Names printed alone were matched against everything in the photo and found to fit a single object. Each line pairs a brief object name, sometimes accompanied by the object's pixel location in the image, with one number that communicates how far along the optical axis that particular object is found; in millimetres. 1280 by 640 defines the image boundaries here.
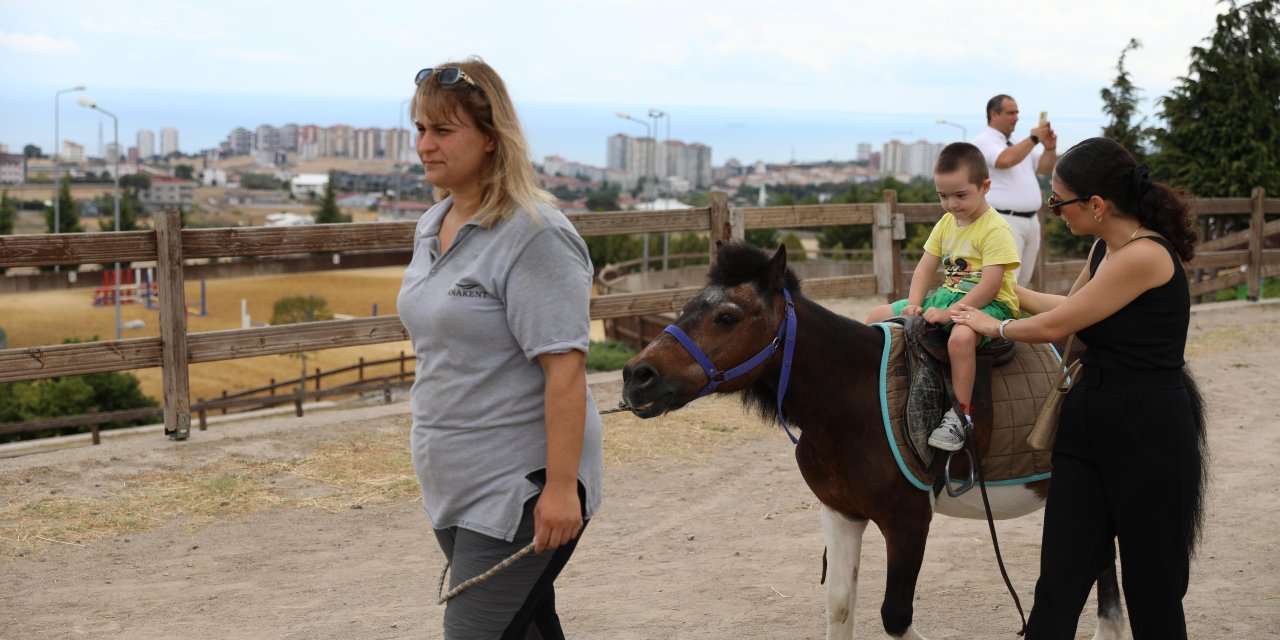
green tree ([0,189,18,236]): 62662
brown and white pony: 3416
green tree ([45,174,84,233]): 66875
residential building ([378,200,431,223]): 112250
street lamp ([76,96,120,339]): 38525
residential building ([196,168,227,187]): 169000
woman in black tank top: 3037
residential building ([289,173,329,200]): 144750
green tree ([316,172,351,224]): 78625
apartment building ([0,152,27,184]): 167375
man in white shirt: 7367
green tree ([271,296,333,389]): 38062
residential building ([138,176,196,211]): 124938
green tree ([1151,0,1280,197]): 23859
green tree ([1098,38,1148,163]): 28016
